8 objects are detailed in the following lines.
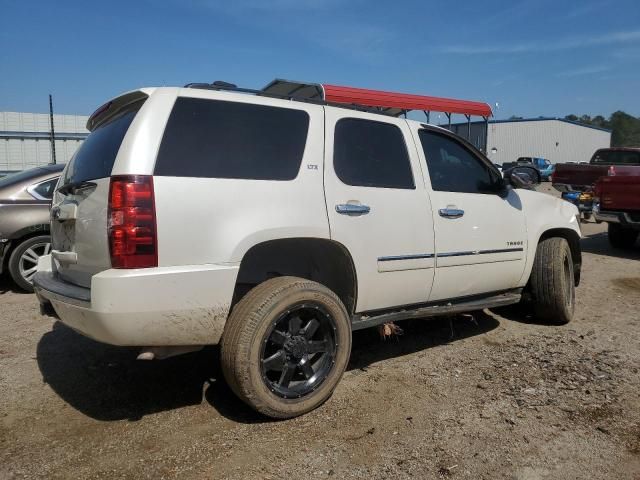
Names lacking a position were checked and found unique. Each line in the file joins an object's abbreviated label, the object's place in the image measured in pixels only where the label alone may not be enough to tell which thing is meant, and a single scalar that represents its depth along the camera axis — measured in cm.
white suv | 266
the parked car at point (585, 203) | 1052
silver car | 607
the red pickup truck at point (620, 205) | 886
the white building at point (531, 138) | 5281
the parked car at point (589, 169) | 1320
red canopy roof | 1039
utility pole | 1565
